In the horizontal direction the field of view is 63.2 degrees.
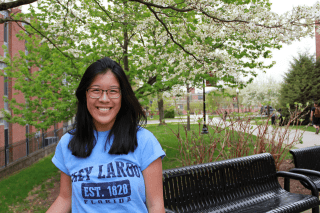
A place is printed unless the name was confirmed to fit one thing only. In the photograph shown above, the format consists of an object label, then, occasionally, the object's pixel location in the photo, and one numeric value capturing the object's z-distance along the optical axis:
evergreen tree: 24.59
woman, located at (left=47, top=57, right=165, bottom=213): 1.49
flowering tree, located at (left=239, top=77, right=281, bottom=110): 56.09
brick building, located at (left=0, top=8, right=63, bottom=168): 12.25
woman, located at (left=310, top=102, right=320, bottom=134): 15.24
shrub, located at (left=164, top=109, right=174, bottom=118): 54.40
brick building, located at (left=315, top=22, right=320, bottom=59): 27.95
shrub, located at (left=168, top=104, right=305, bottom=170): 5.26
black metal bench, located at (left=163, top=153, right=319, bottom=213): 3.05
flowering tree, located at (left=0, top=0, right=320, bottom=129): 7.57
